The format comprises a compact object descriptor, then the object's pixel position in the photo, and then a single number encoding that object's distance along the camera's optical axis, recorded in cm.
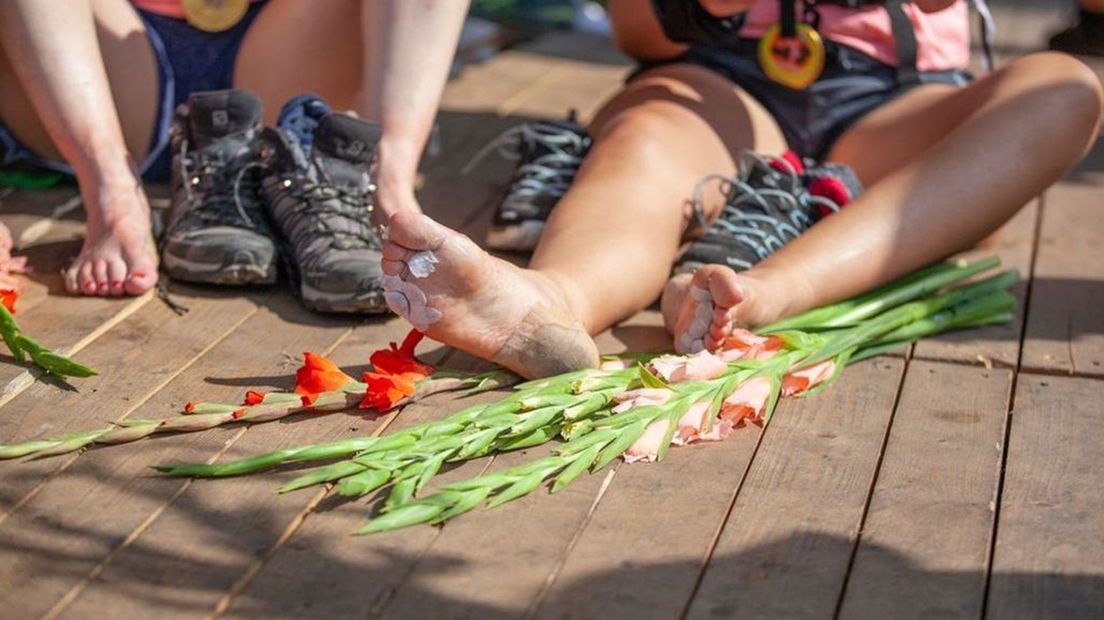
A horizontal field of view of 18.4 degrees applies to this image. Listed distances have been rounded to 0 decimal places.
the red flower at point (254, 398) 322
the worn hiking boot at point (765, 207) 352
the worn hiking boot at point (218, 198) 350
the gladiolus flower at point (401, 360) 328
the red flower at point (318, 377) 324
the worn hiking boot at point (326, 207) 345
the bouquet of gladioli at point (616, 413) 308
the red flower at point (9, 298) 340
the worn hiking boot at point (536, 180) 363
